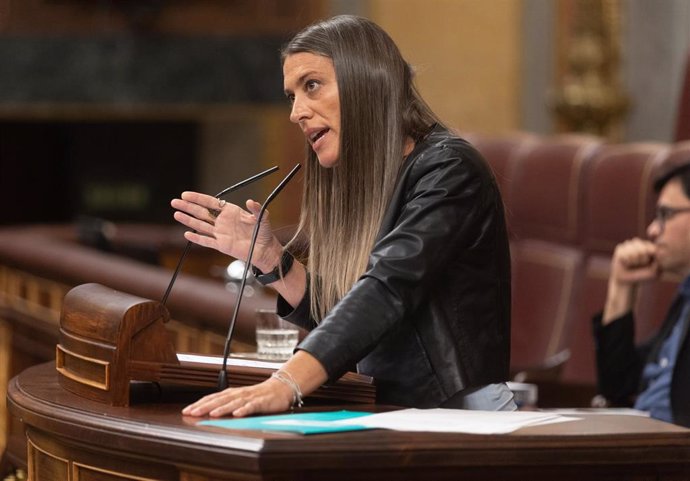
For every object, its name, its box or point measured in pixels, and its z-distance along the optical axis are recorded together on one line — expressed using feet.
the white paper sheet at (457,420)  12.37
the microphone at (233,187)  14.41
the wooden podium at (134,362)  13.66
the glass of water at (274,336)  18.44
